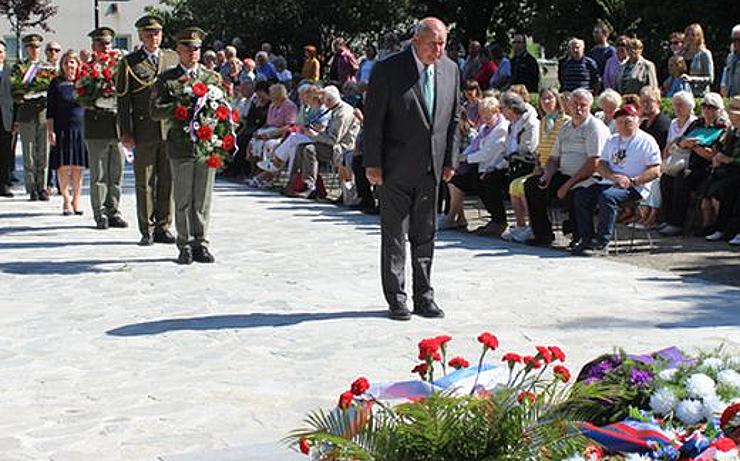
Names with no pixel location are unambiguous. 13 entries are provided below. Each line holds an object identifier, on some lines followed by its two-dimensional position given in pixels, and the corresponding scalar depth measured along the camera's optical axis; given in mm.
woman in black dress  15961
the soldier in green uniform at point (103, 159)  14820
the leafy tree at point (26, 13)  46406
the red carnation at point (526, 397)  4379
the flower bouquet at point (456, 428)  4133
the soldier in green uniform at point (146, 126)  13445
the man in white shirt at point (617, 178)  12703
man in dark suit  9695
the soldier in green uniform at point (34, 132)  17750
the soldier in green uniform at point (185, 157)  12164
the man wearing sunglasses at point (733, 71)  17453
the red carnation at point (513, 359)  4941
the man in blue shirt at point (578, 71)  19875
